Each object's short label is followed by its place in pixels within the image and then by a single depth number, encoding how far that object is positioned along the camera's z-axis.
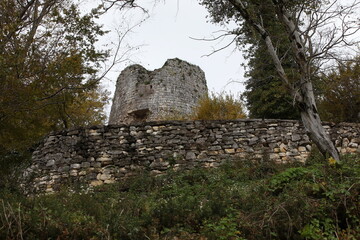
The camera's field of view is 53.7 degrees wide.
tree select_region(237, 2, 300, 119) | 11.67
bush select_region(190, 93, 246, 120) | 11.97
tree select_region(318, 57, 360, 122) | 11.79
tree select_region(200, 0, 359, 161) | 6.67
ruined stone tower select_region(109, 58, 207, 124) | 13.73
